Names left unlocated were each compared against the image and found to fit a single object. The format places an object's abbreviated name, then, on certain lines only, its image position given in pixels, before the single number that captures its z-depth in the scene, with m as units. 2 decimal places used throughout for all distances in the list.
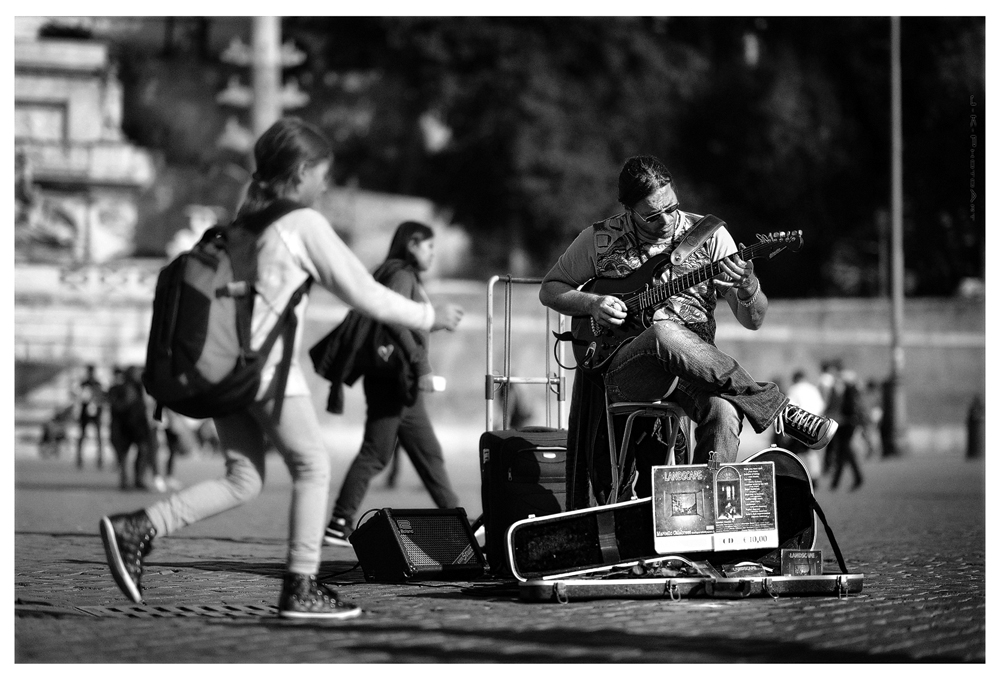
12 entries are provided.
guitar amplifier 13.72
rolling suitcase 14.00
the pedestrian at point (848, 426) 35.56
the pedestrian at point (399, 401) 17.11
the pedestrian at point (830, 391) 42.44
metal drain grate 11.04
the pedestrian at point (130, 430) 33.62
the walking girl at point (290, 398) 10.73
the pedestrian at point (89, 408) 44.81
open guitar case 11.87
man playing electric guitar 12.12
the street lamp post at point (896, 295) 56.66
